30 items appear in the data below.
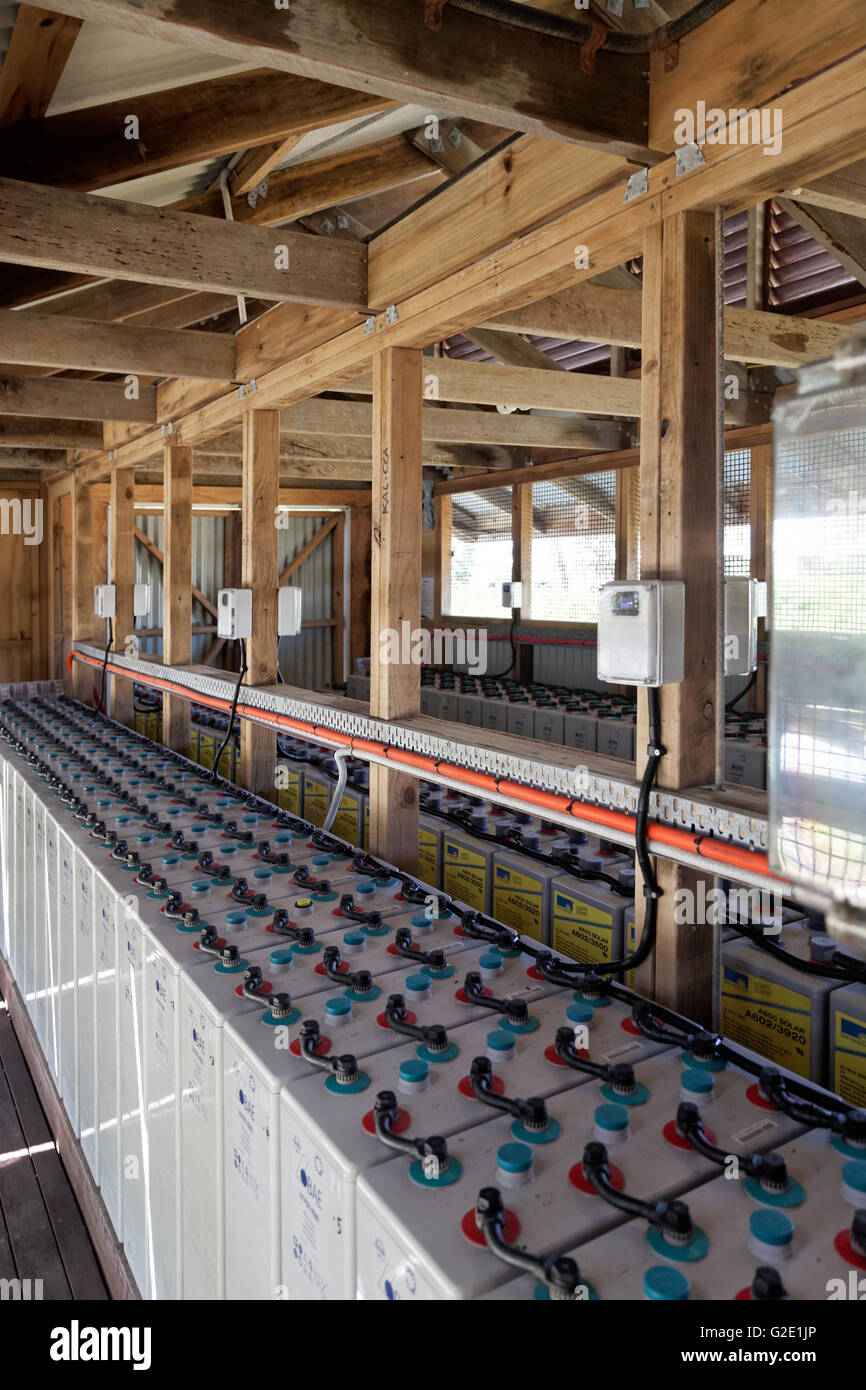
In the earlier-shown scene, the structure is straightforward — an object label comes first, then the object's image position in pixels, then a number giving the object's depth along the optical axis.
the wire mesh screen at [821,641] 1.16
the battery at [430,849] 3.42
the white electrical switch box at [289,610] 4.66
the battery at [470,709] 7.34
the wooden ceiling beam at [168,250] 2.69
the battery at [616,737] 5.63
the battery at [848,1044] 1.94
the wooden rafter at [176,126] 2.76
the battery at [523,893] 2.80
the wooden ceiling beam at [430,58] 1.62
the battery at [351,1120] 1.55
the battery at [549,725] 6.45
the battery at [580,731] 6.07
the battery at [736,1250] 1.25
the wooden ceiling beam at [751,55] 1.67
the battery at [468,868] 3.10
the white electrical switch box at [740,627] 2.29
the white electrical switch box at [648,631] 2.01
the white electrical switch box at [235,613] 4.47
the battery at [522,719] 6.70
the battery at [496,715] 6.95
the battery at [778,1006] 2.03
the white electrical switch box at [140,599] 7.23
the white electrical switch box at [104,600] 7.23
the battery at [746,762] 4.79
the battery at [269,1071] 1.80
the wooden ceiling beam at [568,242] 1.70
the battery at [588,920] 2.52
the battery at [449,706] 7.70
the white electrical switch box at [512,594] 8.93
